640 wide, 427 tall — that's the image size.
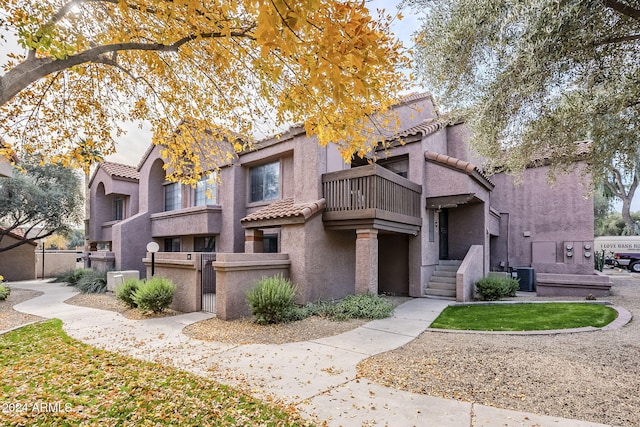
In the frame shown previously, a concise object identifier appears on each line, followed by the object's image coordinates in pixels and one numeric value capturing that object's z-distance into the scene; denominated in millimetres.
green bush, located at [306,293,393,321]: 9266
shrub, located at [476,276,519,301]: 11961
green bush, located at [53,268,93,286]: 18802
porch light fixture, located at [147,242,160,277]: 11664
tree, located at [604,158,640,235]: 29588
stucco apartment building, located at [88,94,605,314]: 10836
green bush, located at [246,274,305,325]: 8570
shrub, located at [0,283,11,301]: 13690
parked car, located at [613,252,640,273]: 27547
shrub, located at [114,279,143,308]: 11023
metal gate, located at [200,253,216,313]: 10555
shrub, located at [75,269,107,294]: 15656
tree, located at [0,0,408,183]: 3816
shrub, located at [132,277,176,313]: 9914
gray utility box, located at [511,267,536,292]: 15184
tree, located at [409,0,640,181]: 6004
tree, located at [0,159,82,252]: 19375
